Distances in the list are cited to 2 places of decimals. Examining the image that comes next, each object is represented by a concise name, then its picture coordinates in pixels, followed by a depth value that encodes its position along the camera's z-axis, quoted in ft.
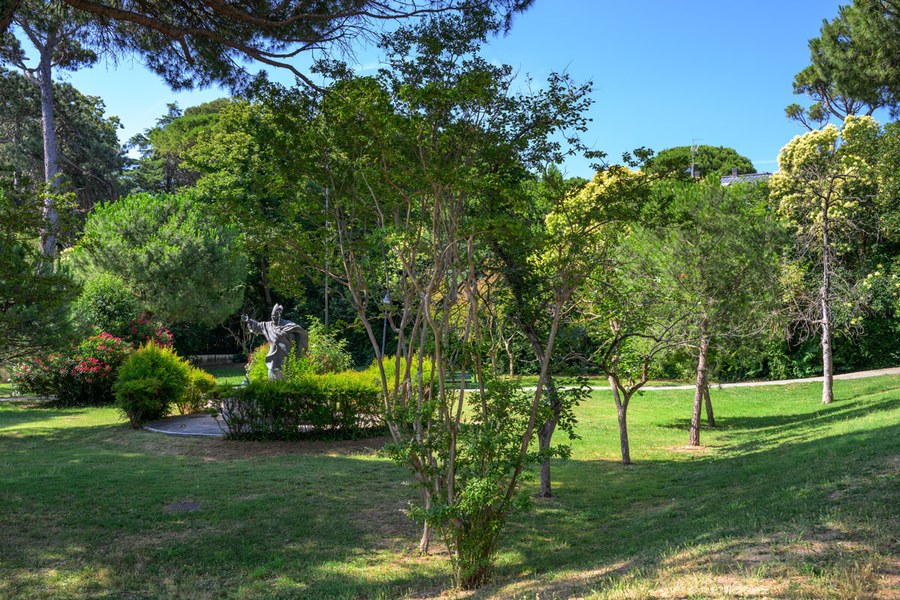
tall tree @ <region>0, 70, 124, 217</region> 82.37
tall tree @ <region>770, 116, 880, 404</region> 51.13
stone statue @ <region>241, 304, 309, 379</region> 44.88
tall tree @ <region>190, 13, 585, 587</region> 16.15
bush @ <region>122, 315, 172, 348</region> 60.44
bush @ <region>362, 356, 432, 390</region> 39.19
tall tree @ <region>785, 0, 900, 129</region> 37.83
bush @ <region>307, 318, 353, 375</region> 48.32
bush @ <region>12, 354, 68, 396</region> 52.26
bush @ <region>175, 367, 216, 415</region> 47.26
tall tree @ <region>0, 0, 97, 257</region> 24.50
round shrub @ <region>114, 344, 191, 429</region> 41.45
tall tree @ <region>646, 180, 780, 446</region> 38.96
